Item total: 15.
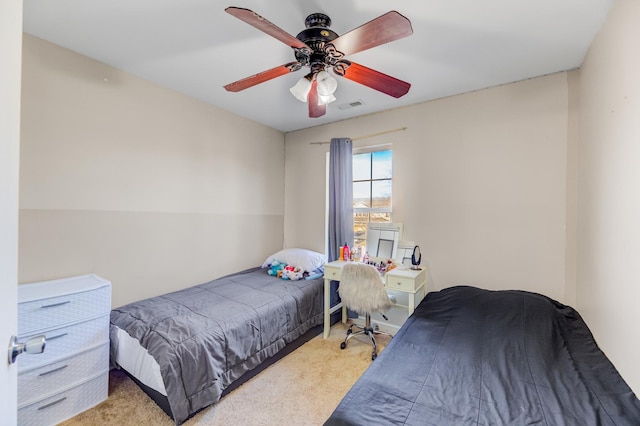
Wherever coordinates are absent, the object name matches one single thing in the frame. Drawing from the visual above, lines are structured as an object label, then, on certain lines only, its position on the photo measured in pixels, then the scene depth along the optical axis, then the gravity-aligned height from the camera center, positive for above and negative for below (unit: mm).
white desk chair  2443 -706
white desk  2416 -638
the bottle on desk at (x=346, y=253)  3098 -444
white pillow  3195 -543
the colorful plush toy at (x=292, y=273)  3001 -669
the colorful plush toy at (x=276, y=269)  3105 -647
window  3144 +299
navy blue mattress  1108 -797
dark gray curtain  3170 +239
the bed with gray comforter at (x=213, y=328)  1676 -845
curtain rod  2955 +929
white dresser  1580 -879
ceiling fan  1250 +888
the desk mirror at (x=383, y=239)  2949 -270
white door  707 +68
